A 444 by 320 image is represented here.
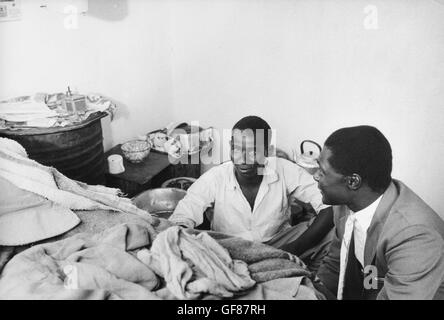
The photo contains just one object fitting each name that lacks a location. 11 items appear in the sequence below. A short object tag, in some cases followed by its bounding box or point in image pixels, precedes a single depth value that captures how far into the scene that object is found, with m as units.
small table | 2.79
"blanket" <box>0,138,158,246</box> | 1.42
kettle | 2.98
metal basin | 2.67
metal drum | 2.06
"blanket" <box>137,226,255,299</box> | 1.06
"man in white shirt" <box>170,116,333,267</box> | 2.01
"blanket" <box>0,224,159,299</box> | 1.04
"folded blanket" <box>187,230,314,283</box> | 1.22
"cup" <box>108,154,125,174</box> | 2.81
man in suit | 1.25
